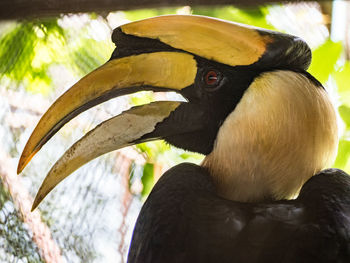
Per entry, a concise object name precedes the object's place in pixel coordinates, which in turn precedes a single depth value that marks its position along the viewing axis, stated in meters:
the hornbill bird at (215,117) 3.82
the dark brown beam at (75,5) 3.96
